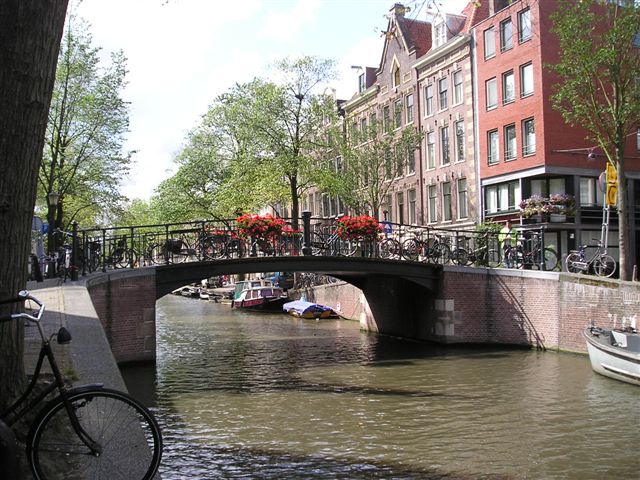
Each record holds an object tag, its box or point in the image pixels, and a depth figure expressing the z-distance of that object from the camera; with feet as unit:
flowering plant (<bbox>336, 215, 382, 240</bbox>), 74.38
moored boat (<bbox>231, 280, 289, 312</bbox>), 140.26
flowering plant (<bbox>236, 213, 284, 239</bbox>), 69.41
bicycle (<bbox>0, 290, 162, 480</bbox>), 13.62
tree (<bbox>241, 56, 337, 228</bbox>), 115.85
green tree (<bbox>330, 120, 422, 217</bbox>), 112.37
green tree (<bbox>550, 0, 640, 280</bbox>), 66.54
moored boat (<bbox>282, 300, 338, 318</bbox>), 117.19
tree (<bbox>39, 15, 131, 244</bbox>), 94.79
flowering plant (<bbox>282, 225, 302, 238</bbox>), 72.95
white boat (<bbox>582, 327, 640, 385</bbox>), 49.65
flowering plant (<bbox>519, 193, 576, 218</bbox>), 91.45
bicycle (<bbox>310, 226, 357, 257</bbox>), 74.69
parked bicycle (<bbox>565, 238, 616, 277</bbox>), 68.13
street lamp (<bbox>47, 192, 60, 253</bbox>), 69.43
